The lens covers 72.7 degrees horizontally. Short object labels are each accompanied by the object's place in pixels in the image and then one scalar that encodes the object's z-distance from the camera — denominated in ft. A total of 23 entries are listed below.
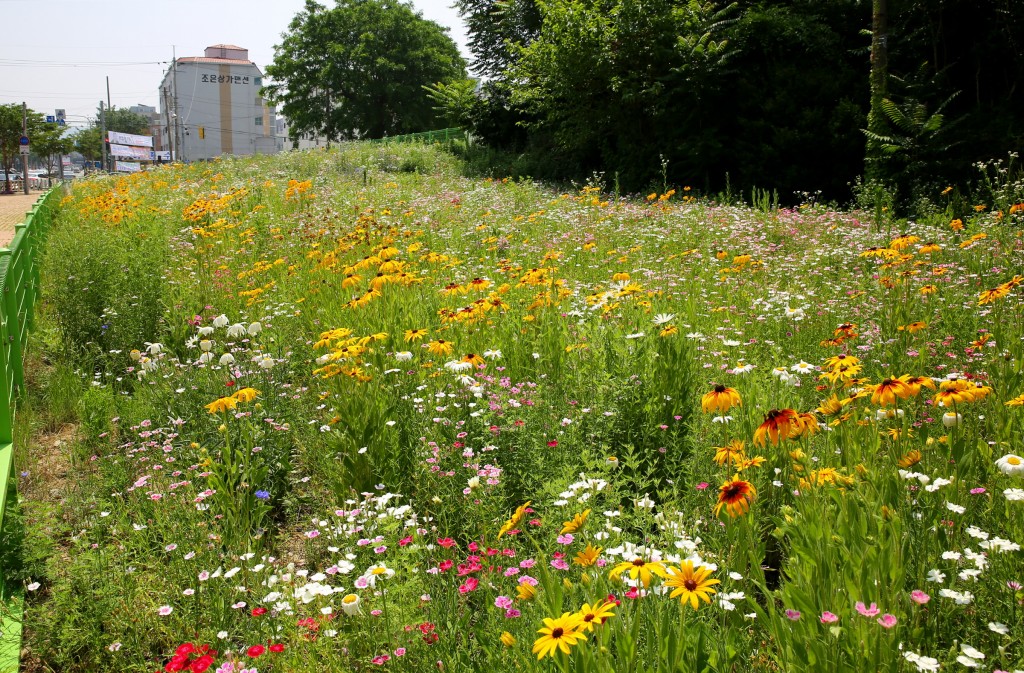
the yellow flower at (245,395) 9.59
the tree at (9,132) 155.53
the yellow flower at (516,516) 6.18
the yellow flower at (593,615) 4.69
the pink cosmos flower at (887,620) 4.51
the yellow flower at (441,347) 10.95
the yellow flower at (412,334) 11.67
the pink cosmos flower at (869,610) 4.72
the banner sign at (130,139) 270.73
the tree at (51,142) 171.12
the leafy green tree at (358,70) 138.72
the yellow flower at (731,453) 6.65
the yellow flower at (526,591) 5.14
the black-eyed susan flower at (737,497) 5.76
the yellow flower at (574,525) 5.59
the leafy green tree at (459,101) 70.90
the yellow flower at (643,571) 4.92
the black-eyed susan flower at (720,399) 6.93
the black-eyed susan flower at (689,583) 4.93
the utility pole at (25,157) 141.65
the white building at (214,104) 307.17
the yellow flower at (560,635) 4.46
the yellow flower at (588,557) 5.23
